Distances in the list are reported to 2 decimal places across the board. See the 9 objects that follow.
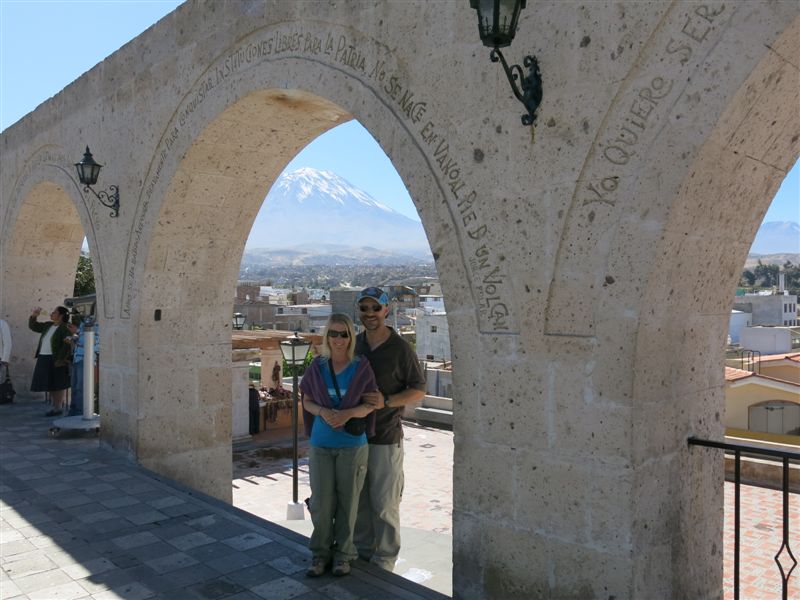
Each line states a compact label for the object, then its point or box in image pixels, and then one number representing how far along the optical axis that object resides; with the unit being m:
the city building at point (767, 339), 26.33
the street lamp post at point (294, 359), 7.38
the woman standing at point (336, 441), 3.18
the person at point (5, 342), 8.43
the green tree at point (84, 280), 16.39
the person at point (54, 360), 7.64
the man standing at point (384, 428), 3.36
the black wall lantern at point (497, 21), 2.41
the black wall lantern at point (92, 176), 6.05
